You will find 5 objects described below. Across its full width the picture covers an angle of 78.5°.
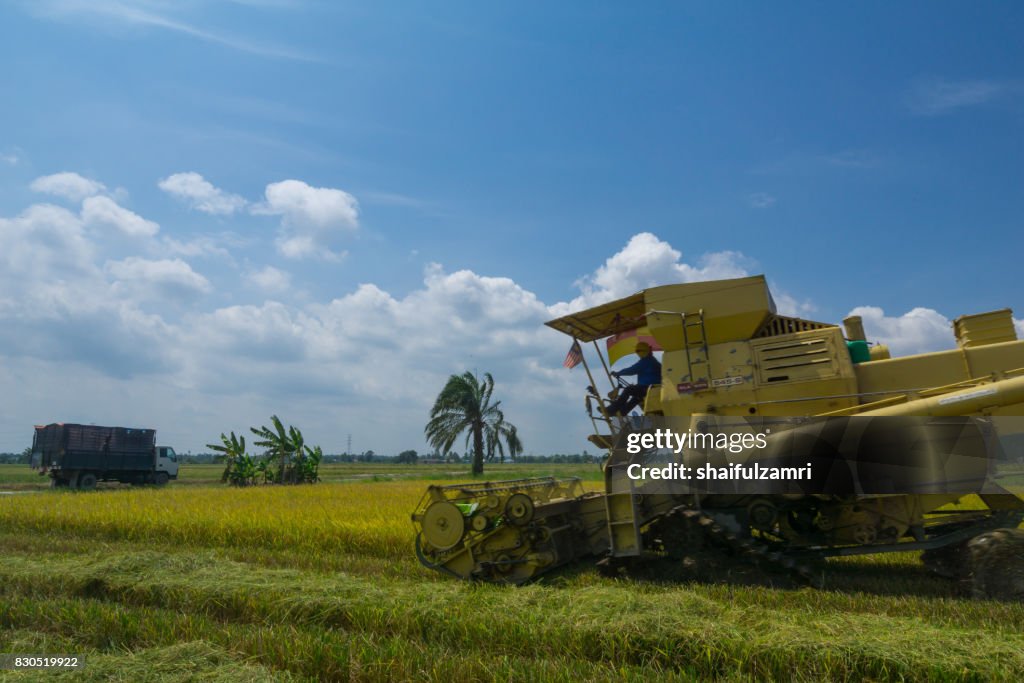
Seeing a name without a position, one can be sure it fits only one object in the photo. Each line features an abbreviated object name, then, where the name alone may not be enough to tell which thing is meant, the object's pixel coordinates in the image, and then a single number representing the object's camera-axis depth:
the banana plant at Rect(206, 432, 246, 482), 30.94
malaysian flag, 8.25
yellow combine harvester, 6.14
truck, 28.12
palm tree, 38.62
